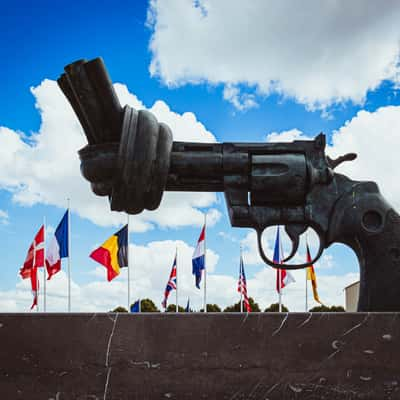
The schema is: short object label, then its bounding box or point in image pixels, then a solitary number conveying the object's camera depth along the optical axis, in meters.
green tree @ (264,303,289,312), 18.70
